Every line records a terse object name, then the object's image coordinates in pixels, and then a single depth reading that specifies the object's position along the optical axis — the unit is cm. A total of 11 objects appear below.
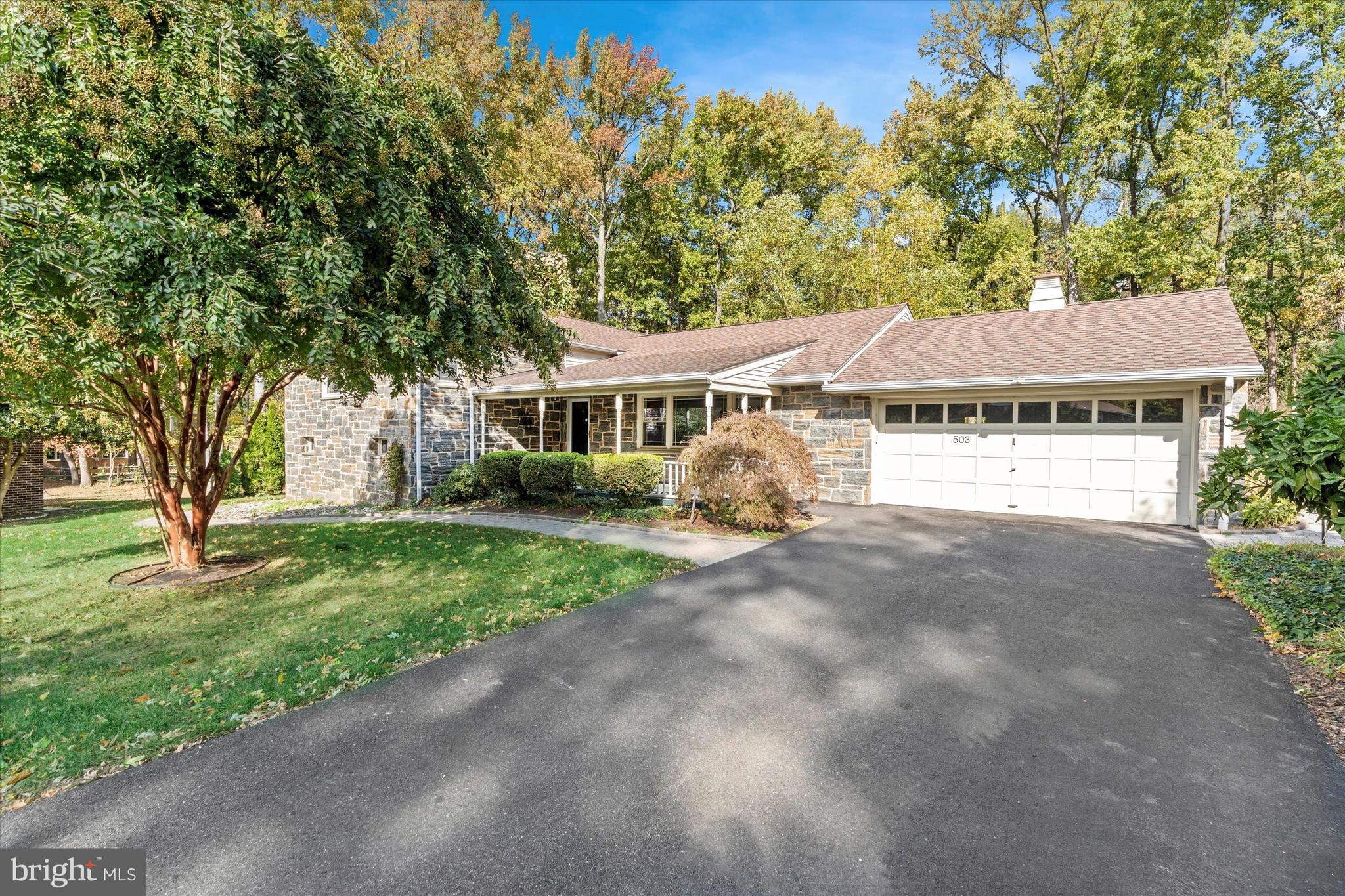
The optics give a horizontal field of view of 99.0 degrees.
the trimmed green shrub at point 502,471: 1258
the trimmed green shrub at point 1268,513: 889
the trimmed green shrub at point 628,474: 1103
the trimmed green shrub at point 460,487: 1275
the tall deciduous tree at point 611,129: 2361
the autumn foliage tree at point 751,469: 906
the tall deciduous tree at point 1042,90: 2034
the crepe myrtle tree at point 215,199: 402
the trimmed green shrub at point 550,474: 1170
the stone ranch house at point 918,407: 960
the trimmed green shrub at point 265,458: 1655
